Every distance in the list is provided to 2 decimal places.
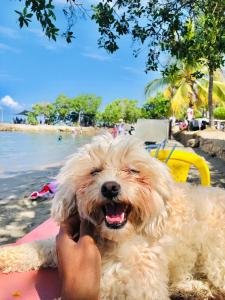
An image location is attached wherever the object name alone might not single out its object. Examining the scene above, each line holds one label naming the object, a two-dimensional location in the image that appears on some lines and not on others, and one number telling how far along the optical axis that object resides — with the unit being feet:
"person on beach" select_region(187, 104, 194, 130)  60.41
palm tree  75.99
